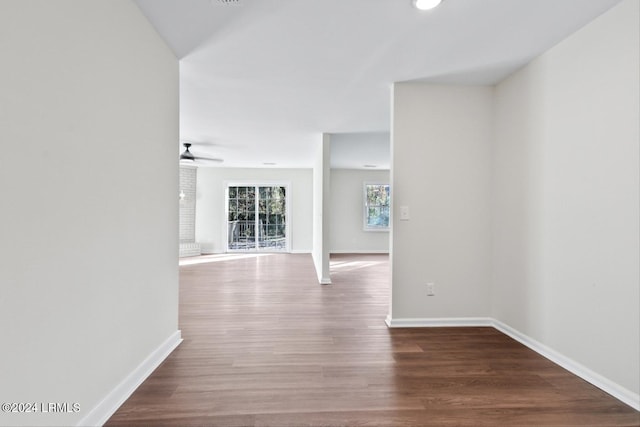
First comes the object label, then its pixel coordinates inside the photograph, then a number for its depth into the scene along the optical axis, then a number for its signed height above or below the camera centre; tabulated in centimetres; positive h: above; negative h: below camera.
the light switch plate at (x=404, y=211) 279 +0
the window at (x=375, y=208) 855 +8
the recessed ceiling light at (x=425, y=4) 168 +122
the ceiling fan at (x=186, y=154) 493 +96
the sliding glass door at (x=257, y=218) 816 -23
